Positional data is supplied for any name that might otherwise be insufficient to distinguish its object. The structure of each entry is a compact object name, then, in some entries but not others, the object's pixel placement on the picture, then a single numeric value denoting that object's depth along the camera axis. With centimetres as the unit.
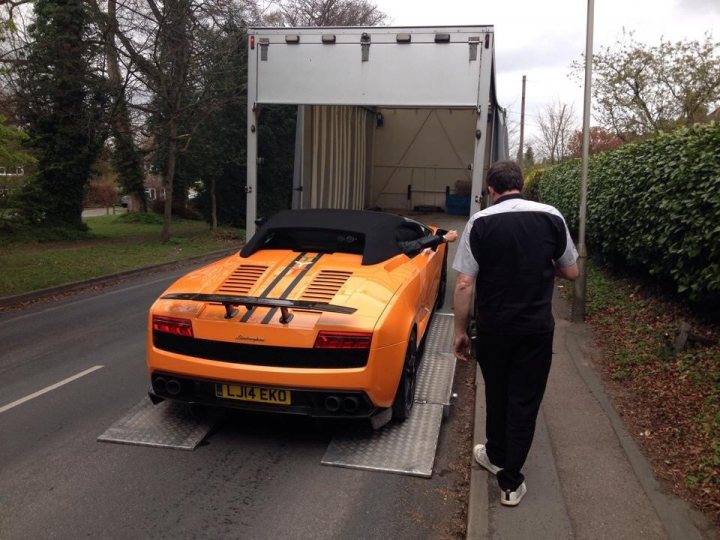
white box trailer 691
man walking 321
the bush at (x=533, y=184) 2532
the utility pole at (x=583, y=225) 735
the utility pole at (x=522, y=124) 3666
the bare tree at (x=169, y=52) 1666
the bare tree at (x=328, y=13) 2864
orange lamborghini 384
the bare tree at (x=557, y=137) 4377
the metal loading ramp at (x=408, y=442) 391
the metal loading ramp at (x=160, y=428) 420
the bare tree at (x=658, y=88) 1981
